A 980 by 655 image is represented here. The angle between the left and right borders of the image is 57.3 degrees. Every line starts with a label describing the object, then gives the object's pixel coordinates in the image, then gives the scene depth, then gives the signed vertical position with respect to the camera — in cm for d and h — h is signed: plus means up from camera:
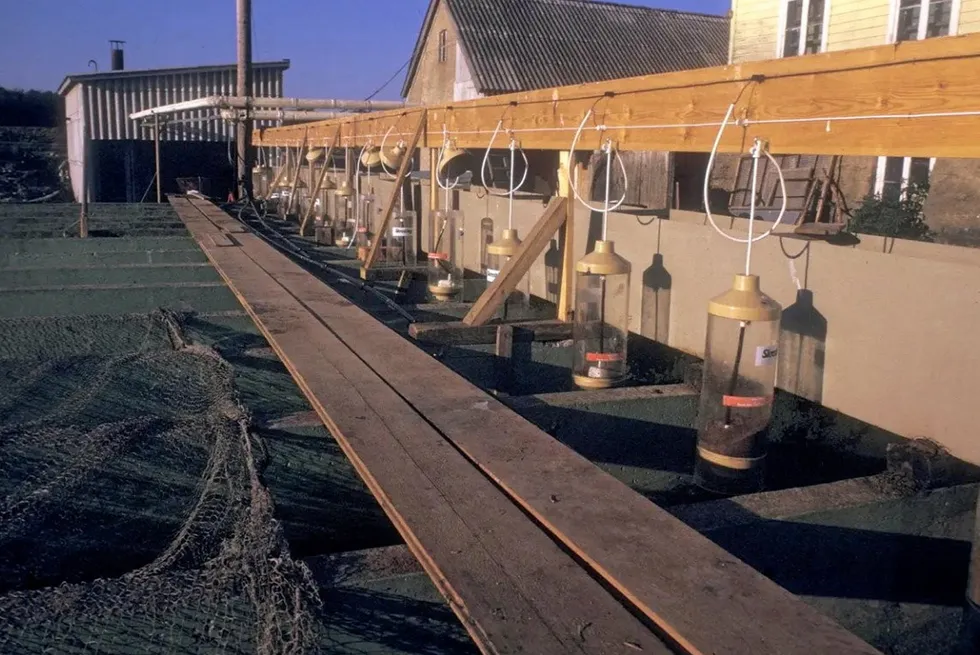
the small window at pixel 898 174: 1479 +49
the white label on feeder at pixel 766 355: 340 -59
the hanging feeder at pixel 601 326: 484 -77
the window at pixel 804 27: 1669 +322
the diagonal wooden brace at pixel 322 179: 1148 +3
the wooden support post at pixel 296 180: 1416 +0
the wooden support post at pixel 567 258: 541 -41
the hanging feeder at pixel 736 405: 348 -81
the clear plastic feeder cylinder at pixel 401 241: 886 -58
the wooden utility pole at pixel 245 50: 2038 +291
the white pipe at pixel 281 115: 1877 +138
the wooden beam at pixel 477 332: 513 -83
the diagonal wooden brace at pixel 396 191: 776 -6
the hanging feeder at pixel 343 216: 1105 -47
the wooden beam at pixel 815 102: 271 +36
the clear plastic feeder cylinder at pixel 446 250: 743 -56
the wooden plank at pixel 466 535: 197 -92
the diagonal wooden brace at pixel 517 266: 522 -44
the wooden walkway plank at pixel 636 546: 193 -90
